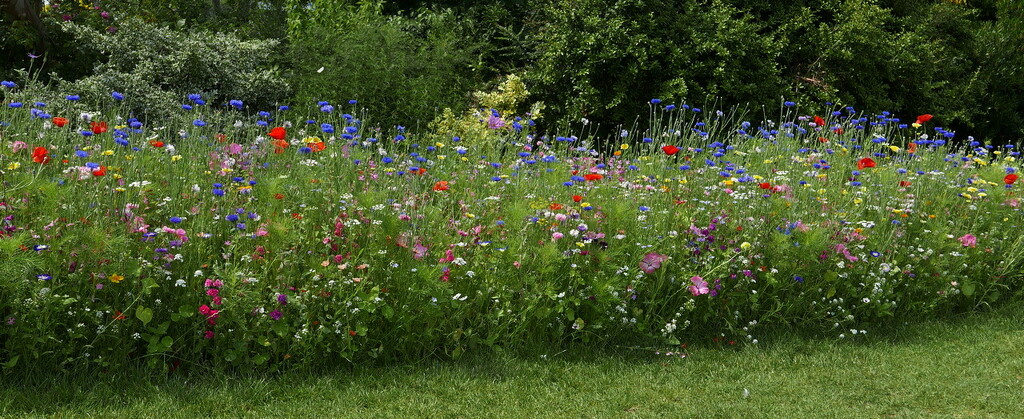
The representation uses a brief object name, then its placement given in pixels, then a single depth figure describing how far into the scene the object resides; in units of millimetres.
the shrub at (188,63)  9375
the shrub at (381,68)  9227
